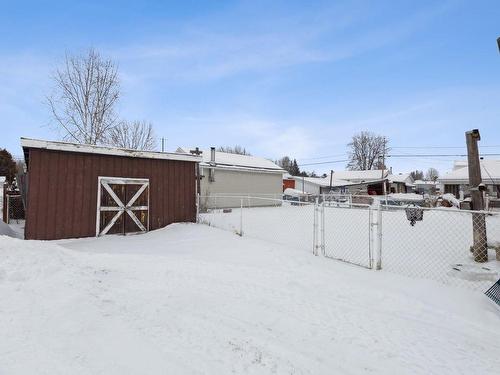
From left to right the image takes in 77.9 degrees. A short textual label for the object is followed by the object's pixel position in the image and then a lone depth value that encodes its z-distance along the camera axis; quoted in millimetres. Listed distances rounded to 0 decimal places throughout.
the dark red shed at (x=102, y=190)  8656
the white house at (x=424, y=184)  75781
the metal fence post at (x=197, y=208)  11398
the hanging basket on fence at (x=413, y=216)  11125
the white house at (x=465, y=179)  27688
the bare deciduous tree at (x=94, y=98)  20484
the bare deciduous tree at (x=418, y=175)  124362
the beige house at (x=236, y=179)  20000
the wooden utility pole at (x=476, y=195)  7109
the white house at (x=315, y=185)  43150
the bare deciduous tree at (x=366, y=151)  66125
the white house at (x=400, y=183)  54428
